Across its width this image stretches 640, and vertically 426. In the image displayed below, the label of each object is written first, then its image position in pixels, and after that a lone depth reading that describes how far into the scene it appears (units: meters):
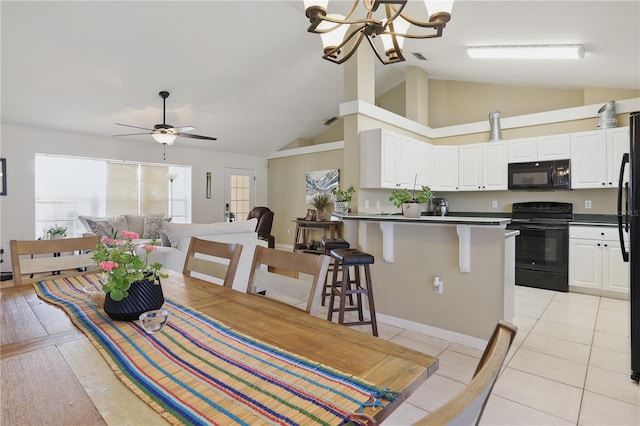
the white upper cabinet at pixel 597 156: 4.10
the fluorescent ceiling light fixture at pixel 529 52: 3.36
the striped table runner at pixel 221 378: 0.67
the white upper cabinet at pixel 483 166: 5.07
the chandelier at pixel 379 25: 1.81
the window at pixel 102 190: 5.47
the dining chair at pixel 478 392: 0.40
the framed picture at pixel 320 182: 7.27
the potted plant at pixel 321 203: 7.21
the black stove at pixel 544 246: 4.23
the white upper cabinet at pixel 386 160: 4.08
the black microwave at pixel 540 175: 4.48
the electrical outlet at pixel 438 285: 2.87
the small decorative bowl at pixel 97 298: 1.29
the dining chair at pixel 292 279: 1.31
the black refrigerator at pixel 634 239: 2.12
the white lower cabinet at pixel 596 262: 3.86
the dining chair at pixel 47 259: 1.68
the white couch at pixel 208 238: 3.35
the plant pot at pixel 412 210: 3.04
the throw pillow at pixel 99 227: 5.20
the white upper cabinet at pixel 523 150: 4.75
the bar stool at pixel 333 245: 3.35
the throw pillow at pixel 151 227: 5.83
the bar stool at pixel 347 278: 2.71
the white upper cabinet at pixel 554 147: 4.47
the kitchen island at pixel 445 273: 2.61
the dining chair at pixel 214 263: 1.63
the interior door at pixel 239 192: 7.98
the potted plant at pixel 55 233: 4.81
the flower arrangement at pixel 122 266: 1.11
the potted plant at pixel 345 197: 4.21
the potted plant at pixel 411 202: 3.04
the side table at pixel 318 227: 6.42
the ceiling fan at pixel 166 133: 4.66
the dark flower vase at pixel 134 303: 1.14
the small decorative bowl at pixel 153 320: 1.07
